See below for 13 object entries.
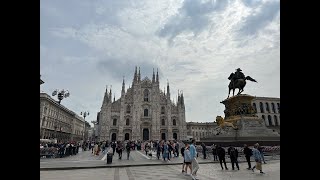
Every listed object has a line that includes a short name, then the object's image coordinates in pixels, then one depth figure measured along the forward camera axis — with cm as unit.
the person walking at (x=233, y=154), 916
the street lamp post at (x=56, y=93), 3197
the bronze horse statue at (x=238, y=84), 1720
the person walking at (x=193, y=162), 704
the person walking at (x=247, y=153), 920
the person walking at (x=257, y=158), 788
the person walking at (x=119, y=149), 1451
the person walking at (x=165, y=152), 1347
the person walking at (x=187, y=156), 778
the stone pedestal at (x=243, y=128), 1450
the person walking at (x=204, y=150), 1408
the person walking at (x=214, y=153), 1296
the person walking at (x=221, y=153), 963
